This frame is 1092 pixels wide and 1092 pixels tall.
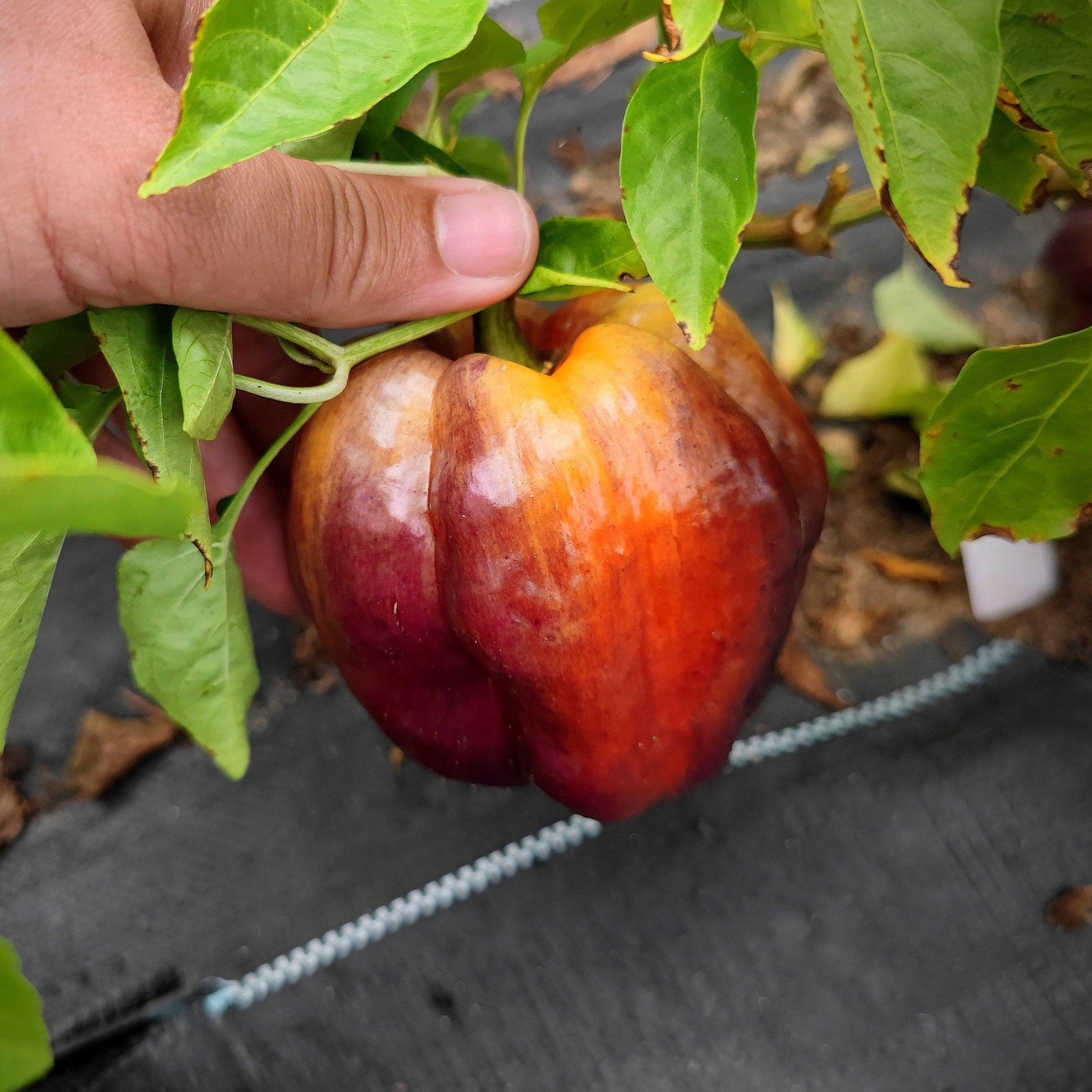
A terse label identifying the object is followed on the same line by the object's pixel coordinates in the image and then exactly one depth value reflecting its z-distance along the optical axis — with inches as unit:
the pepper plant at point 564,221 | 6.2
